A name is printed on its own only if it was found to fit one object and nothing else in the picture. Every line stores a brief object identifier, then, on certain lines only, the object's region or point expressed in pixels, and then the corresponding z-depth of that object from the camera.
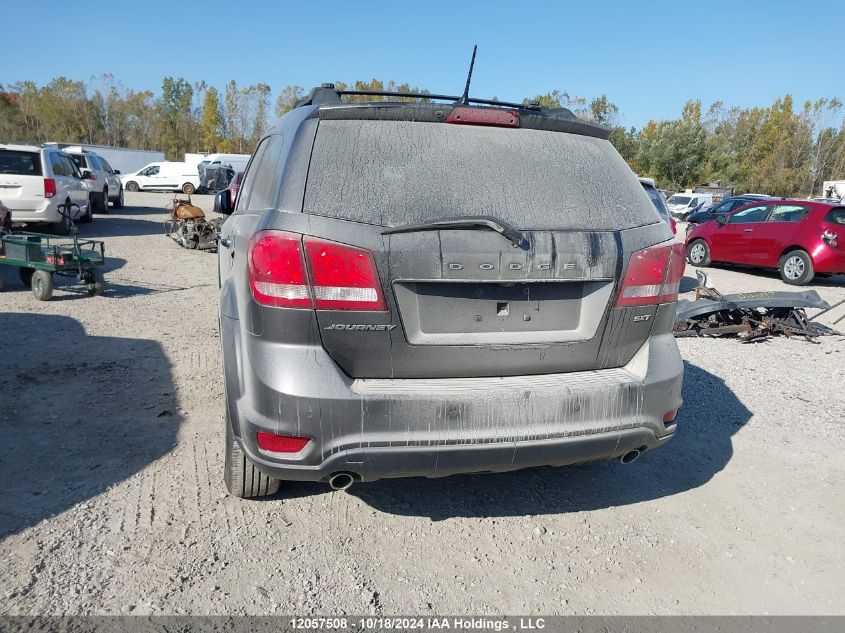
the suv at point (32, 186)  11.97
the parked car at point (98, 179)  18.09
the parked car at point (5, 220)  8.40
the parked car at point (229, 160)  41.94
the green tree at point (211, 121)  70.12
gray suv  2.30
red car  11.79
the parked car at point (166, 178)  36.69
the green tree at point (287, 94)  64.64
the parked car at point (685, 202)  35.16
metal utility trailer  7.32
